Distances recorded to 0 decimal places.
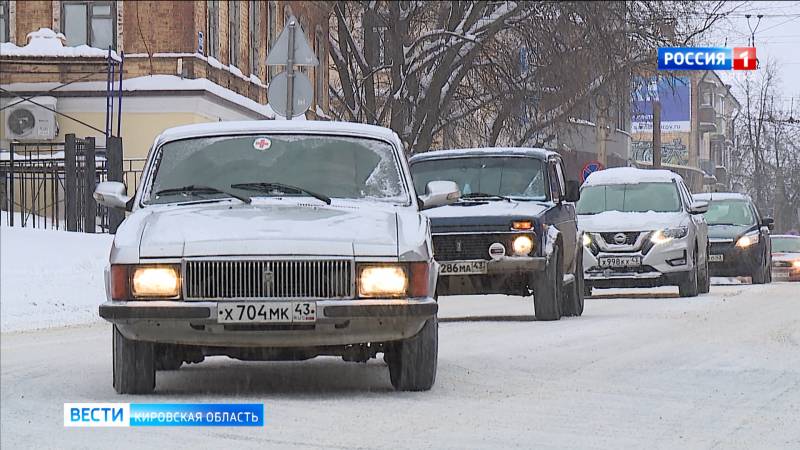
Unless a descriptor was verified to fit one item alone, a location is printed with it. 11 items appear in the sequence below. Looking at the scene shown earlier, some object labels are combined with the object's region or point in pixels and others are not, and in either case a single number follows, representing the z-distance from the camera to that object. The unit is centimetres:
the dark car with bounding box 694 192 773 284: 2948
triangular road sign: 2036
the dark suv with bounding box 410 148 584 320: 1700
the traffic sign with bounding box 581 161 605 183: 4652
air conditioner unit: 3300
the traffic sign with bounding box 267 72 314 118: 2027
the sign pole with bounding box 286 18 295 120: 2023
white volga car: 927
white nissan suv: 2314
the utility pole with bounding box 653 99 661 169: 6194
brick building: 3350
